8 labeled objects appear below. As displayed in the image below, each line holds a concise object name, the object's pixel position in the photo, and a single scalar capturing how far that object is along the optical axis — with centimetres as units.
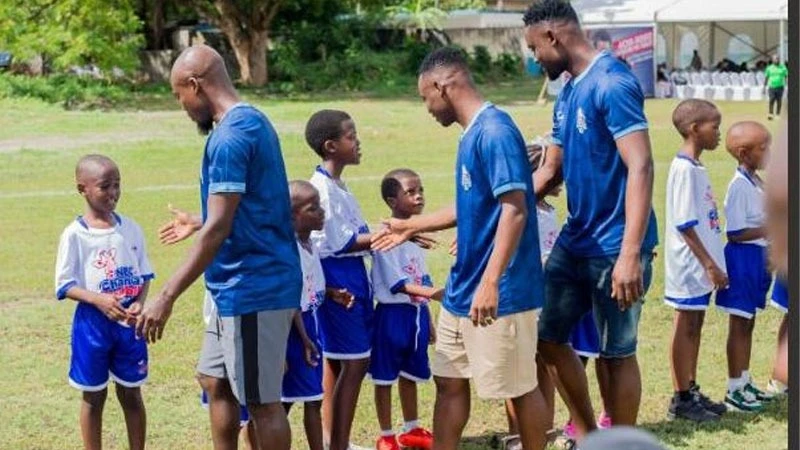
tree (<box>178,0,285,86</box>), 4112
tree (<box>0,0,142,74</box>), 3638
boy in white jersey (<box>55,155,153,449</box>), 618
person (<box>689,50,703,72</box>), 3853
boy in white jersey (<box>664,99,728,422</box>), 732
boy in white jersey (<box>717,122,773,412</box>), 762
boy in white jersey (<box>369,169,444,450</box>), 672
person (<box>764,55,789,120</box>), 2990
